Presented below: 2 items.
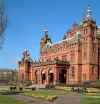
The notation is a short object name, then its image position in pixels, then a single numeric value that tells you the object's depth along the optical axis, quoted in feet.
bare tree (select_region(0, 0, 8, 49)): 118.11
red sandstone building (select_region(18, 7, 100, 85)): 190.80
